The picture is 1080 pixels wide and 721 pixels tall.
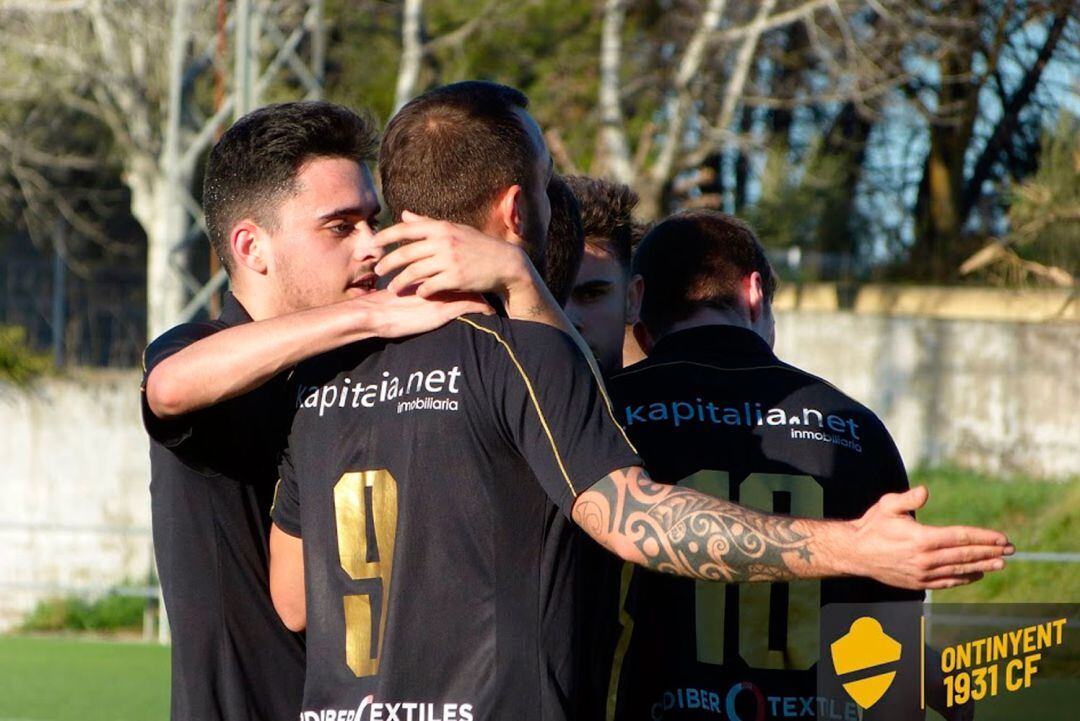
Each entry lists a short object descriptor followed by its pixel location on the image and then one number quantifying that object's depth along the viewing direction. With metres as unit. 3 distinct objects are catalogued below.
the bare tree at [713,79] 28.83
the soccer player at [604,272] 7.72
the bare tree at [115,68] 28.98
